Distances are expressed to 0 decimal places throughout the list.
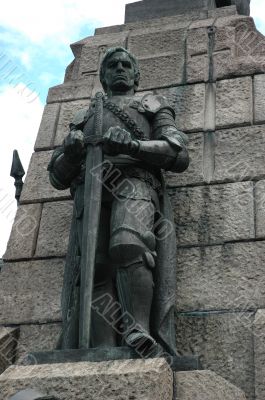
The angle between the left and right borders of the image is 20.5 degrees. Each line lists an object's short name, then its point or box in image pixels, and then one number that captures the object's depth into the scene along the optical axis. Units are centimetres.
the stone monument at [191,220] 470
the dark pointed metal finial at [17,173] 791
